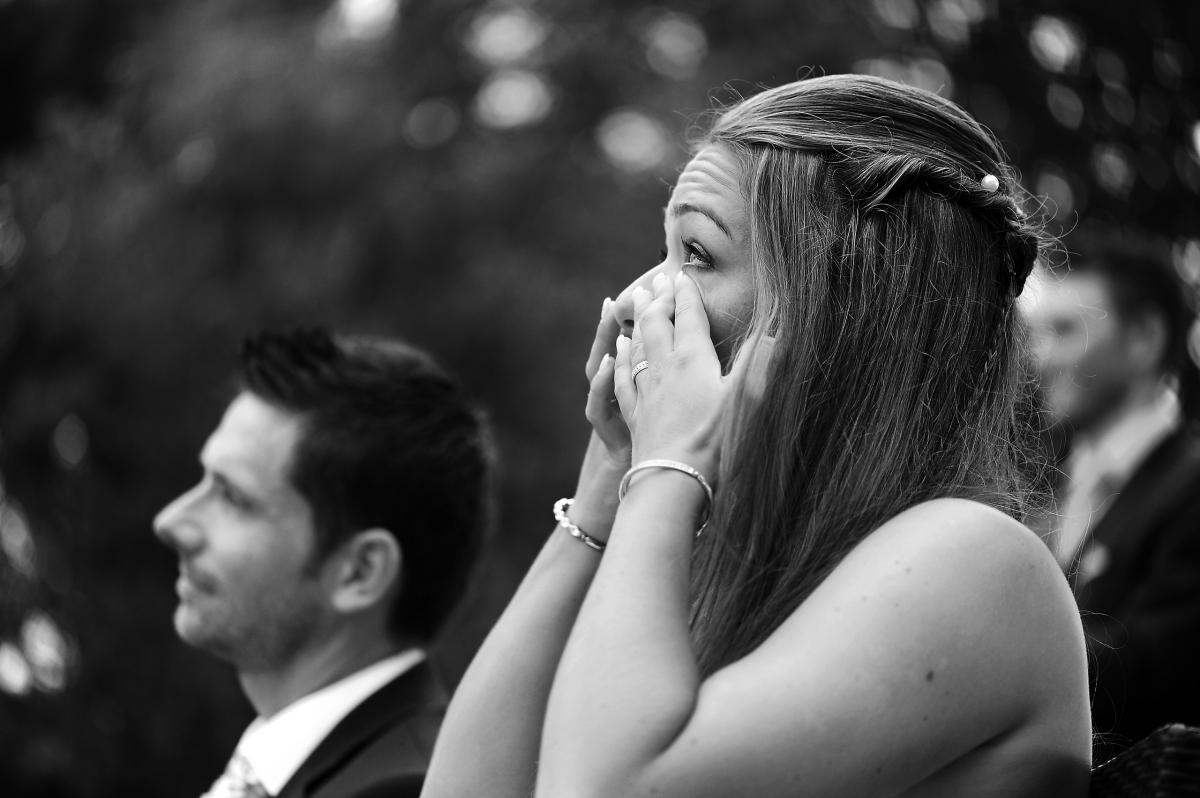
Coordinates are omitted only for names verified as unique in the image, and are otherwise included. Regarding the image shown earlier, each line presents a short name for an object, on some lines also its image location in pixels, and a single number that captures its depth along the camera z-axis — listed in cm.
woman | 238
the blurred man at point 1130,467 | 293
